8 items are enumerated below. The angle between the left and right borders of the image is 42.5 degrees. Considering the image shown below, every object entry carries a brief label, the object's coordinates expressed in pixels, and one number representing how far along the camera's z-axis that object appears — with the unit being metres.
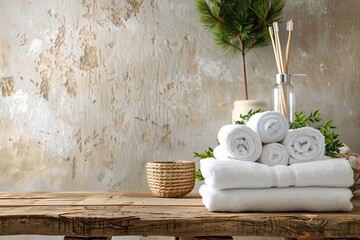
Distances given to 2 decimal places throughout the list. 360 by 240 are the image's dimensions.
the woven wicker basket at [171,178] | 1.28
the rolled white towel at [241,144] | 1.07
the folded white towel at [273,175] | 0.99
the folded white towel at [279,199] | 1.00
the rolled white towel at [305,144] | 1.08
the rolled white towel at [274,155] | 1.07
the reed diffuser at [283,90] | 1.42
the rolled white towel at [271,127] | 1.09
